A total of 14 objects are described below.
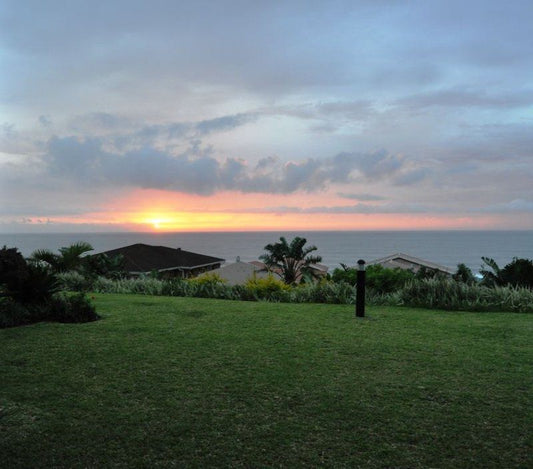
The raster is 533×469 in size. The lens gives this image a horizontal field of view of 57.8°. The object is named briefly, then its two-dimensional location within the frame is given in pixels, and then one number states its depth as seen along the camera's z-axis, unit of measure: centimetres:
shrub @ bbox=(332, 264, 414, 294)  1117
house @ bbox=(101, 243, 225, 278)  2827
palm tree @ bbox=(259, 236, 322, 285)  2642
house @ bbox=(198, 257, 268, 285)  2366
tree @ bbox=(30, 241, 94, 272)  1466
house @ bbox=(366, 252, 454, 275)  2662
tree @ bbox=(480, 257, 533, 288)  1164
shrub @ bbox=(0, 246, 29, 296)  738
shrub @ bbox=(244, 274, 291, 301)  1116
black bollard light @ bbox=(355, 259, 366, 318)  773
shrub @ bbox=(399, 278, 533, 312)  895
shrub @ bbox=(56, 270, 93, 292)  1317
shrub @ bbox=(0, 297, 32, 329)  690
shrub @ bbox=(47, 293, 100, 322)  734
